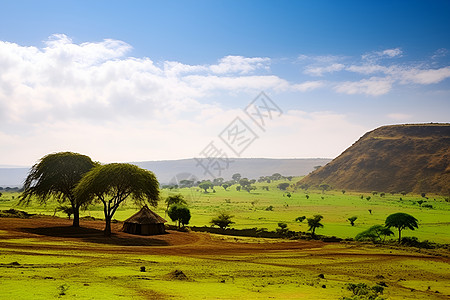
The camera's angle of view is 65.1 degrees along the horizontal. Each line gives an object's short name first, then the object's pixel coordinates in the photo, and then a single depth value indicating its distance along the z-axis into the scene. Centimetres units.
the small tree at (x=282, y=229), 6307
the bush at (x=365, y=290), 2350
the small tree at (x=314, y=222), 6312
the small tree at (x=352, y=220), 7828
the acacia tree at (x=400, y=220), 5710
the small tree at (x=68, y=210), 6844
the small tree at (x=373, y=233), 5891
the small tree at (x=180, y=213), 6675
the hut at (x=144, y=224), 5516
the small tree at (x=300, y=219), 8194
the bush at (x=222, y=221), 6700
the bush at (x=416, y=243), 5242
